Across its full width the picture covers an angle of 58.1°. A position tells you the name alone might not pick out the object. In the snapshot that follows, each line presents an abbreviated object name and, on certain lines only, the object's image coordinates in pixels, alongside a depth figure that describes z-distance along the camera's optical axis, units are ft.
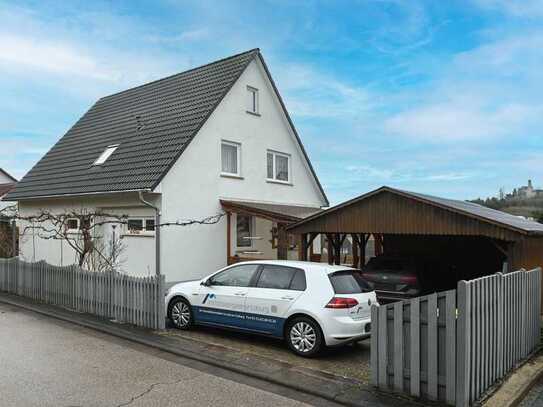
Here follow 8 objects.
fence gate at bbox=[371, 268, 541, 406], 17.75
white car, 24.38
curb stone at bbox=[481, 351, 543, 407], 18.60
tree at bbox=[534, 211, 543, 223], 93.09
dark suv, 38.88
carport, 31.63
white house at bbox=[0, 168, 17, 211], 147.74
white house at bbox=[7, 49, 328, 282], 48.14
